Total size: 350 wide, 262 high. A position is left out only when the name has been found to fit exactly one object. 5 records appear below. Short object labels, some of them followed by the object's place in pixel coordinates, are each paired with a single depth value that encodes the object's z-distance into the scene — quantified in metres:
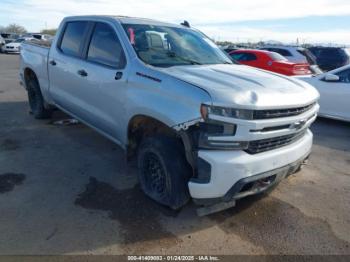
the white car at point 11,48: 28.67
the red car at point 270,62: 10.66
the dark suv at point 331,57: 14.90
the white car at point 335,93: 7.19
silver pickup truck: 2.90
